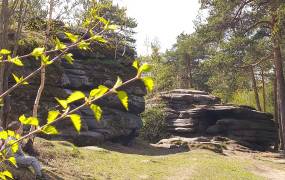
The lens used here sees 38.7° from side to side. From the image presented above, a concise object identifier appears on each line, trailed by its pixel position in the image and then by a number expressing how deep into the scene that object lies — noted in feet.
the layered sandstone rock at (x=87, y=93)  60.64
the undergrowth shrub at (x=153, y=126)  97.71
